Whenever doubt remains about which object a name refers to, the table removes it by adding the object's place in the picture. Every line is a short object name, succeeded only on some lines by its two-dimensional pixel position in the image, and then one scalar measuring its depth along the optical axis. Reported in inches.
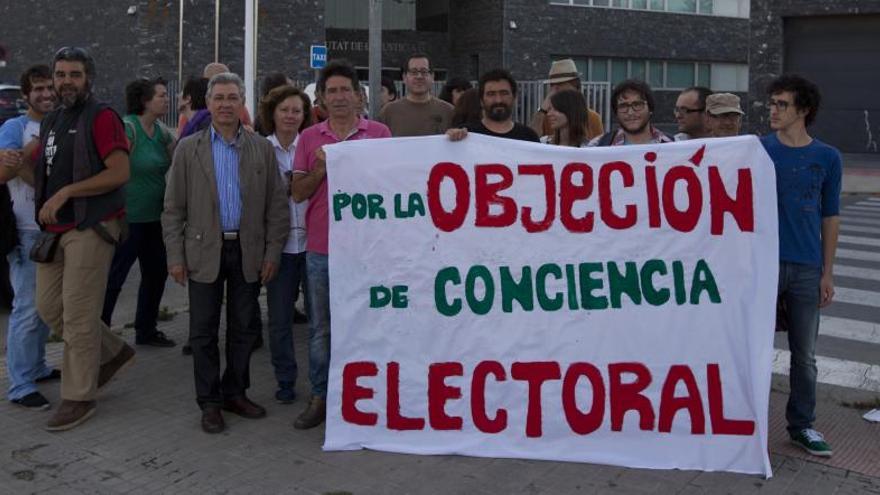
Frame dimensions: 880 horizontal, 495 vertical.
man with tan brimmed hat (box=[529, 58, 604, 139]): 280.7
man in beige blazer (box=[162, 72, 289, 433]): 198.1
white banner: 179.0
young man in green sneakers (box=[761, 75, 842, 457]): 178.2
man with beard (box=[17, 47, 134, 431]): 198.8
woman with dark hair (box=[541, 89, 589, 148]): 227.9
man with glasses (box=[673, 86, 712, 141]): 225.5
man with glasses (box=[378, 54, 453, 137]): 268.2
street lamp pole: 407.2
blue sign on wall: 632.4
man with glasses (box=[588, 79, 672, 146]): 199.3
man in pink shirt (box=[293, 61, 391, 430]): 198.4
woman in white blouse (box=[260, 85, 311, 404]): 210.4
